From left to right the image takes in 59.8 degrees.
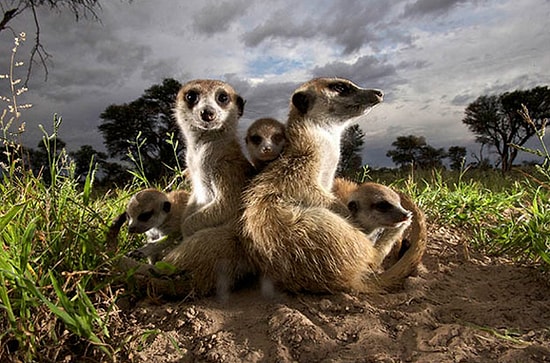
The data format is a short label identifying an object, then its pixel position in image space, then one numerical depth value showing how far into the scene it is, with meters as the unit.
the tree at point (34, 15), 10.57
